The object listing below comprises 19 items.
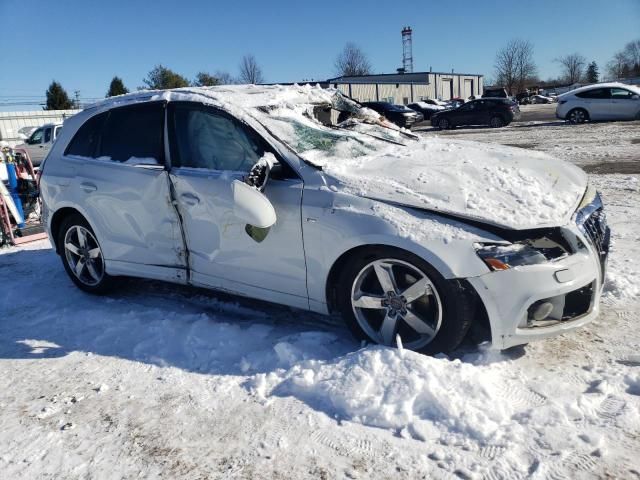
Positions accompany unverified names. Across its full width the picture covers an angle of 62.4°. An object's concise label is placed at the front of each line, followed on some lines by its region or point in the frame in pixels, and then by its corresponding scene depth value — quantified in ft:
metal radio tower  302.60
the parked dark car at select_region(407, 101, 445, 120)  120.37
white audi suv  9.50
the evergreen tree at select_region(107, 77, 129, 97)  159.86
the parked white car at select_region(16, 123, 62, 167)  57.88
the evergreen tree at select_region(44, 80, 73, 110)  149.89
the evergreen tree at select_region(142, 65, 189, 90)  161.07
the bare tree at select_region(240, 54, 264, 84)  201.77
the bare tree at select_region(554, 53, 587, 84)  329.11
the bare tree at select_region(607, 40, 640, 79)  317.42
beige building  195.31
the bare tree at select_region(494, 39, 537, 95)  273.75
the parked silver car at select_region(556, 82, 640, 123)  63.00
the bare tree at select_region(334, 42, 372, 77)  263.29
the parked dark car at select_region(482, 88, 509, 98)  159.84
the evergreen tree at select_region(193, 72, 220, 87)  169.37
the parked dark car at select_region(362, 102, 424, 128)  84.99
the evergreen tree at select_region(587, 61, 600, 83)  325.52
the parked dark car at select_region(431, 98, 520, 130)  76.69
